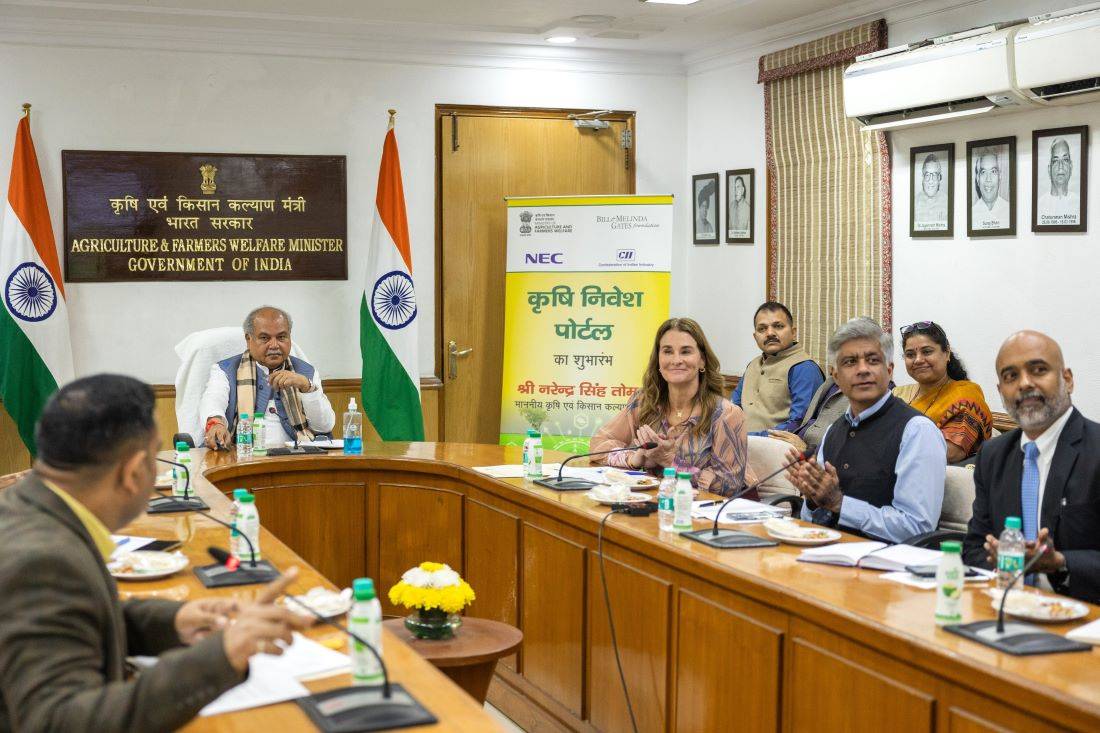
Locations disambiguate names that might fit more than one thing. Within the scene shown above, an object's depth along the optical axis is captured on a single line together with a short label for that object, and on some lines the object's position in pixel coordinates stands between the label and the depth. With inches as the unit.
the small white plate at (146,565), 113.9
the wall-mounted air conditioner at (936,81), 207.8
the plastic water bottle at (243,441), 203.2
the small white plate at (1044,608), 97.6
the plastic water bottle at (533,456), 173.5
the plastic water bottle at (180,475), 161.2
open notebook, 117.4
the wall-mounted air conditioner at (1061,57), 189.9
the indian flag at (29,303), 254.2
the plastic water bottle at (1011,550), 105.3
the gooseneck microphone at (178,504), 149.5
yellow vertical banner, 284.8
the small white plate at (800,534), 129.0
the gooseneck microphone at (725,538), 129.6
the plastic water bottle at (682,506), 136.7
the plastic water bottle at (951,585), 97.4
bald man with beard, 123.0
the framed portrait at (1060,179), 205.2
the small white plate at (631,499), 153.6
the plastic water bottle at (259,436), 205.2
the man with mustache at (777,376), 247.3
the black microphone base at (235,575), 113.4
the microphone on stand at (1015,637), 91.0
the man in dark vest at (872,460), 144.2
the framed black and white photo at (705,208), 306.3
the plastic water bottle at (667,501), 140.0
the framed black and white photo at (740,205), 293.3
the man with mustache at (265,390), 210.7
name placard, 270.7
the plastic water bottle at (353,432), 207.3
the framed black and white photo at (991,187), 219.0
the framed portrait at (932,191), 233.6
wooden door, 298.8
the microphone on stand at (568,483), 166.2
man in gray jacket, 62.9
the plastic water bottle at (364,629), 84.4
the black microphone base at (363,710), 77.2
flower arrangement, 134.3
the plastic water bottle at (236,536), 121.6
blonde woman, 172.4
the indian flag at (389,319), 280.2
